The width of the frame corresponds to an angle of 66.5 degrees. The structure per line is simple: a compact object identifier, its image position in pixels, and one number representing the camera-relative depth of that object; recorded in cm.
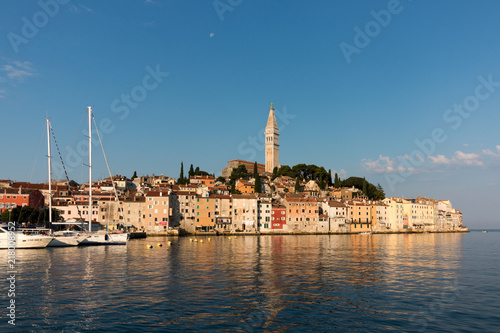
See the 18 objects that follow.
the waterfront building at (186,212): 8481
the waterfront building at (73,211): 8069
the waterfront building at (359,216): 10225
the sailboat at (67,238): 4712
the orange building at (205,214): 8638
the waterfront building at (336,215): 9969
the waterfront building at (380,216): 10694
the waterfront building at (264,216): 9169
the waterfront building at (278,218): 9269
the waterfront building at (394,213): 11069
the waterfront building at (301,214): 9444
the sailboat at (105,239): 4974
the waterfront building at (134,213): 7994
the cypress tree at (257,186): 11356
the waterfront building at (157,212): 8012
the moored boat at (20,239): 4092
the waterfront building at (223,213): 8825
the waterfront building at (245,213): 8981
